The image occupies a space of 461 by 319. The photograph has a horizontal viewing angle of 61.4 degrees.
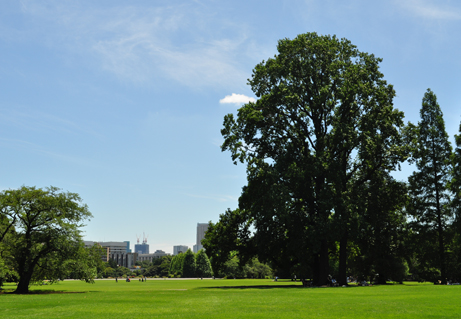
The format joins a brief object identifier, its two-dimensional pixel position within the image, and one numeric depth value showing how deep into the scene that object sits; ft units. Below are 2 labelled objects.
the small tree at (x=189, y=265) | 405.59
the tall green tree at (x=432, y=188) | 152.35
